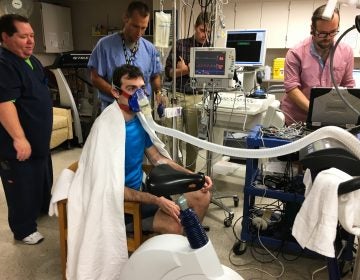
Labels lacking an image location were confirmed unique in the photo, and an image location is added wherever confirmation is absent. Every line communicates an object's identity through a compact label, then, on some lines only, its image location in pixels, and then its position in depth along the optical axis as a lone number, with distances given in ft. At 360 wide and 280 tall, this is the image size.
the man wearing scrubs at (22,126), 5.82
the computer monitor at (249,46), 12.88
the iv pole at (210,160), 7.78
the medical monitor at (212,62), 7.22
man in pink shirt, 6.88
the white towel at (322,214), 2.80
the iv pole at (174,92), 7.53
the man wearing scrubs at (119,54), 7.43
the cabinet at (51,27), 17.57
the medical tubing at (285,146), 2.96
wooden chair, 5.06
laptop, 5.43
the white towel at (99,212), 4.85
